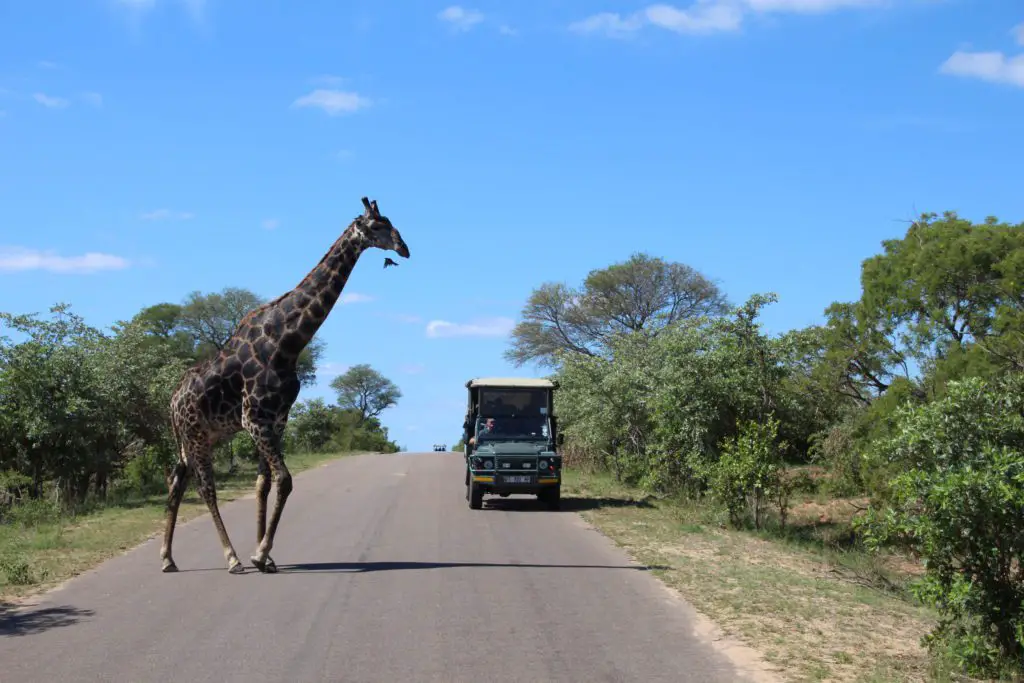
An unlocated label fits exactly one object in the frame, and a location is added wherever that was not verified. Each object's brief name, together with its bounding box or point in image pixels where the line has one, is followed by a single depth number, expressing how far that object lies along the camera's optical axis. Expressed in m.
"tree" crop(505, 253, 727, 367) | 52.56
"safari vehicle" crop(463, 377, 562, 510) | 19.50
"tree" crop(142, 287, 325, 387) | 65.06
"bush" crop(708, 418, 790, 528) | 17.45
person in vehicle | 20.97
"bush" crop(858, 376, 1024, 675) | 7.85
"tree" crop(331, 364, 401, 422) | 89.00
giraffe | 11.84
